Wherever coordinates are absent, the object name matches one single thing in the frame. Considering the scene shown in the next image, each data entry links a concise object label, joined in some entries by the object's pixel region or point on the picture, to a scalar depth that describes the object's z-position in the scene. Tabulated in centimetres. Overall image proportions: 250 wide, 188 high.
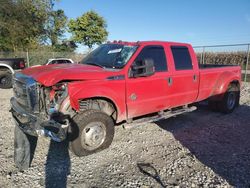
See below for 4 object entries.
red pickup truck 373
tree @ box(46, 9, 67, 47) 3281
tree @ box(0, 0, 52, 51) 2534
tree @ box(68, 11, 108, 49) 3650
